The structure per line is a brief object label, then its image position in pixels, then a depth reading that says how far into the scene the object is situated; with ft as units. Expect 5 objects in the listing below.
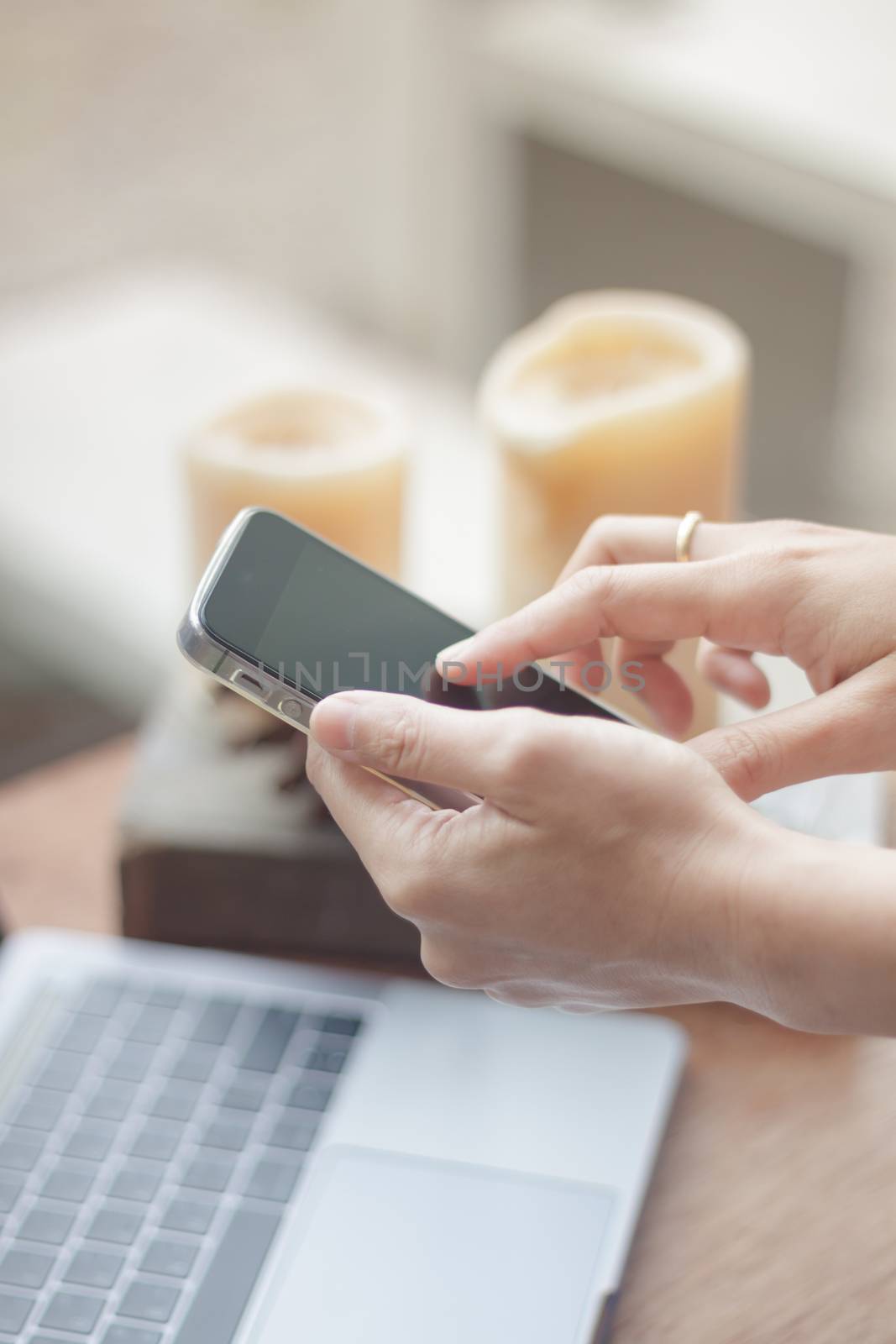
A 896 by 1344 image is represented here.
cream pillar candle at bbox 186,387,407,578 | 4.46
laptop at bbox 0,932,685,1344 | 4.11
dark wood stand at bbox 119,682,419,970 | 4.52
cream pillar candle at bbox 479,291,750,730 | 4.43
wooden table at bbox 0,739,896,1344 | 4.12
